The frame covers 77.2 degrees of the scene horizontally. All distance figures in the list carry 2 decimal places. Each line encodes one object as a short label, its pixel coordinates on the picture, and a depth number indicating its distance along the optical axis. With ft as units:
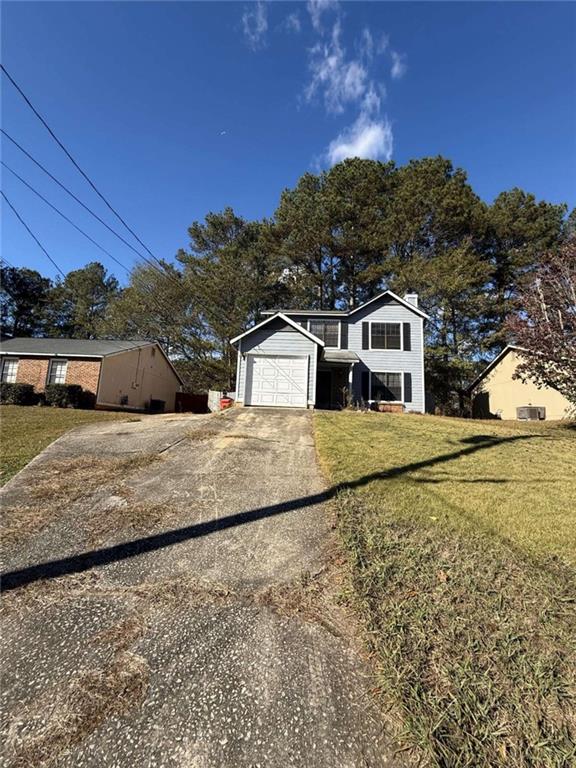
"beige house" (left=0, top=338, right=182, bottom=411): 61.31
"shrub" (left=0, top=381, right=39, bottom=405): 57.57
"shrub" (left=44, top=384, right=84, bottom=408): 57.26
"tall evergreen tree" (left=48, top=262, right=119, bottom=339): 121.90
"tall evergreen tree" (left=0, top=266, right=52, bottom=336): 124.57
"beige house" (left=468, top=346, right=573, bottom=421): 59.47
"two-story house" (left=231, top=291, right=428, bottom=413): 53.21
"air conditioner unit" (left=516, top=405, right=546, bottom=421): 60.23
